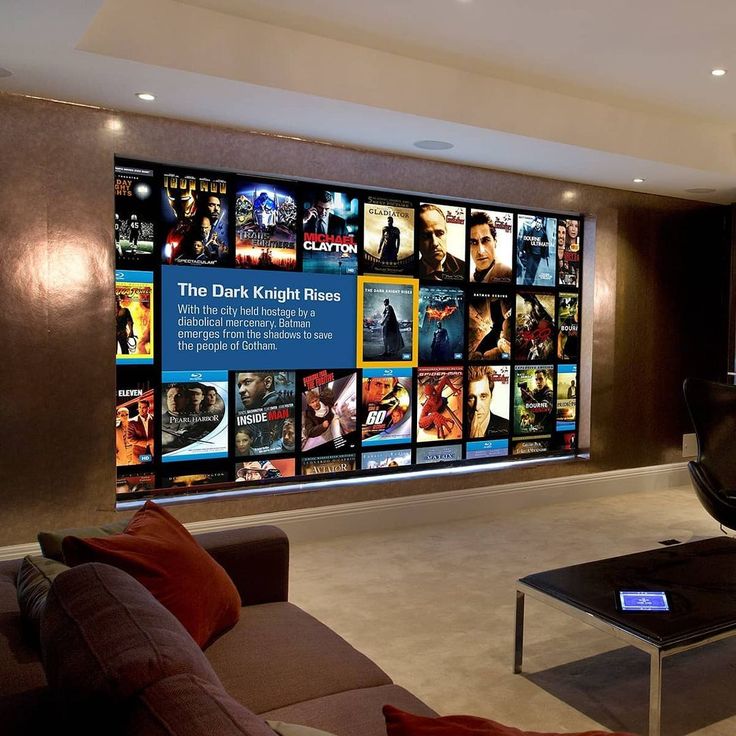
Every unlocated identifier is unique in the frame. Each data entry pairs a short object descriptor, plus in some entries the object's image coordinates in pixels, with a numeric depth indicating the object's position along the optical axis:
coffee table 2.31
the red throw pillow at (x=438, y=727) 0.99
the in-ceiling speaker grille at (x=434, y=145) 4.56
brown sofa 0.98
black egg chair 4.48
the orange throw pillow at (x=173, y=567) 1.79
